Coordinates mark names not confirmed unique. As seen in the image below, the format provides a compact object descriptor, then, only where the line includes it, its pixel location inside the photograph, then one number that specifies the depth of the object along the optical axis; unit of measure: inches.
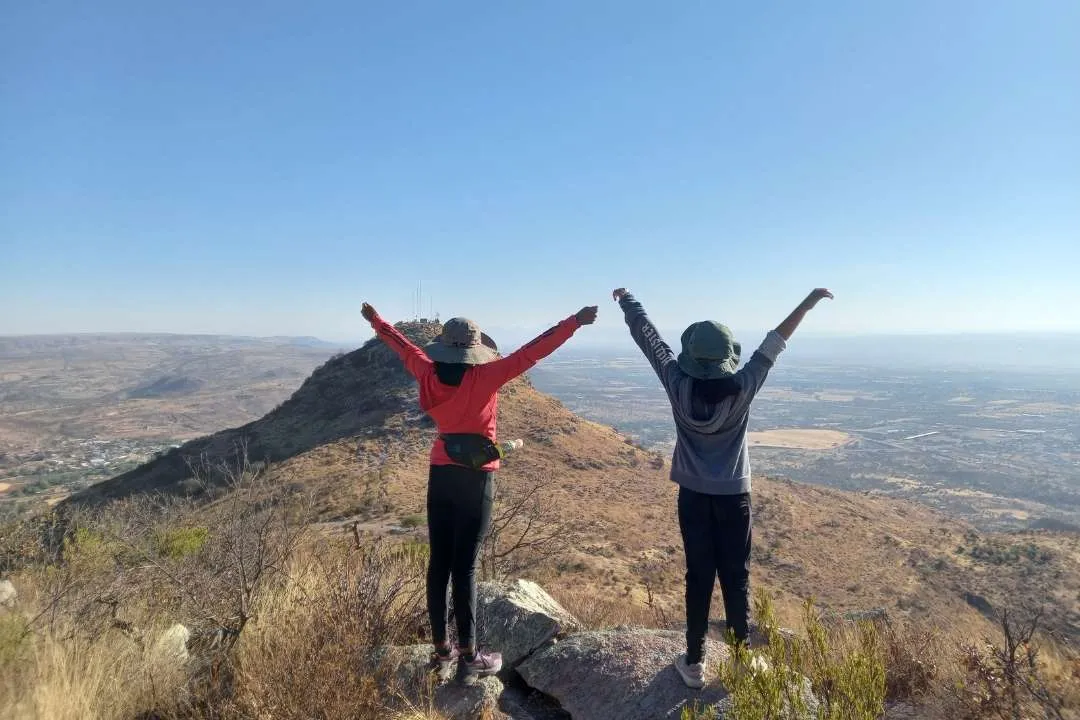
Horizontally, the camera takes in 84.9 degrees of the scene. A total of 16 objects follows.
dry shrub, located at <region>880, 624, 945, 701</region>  122.8
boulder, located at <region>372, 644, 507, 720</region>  109.4
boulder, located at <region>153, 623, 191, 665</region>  114.9
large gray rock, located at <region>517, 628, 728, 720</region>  112.3
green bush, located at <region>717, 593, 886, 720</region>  69.1
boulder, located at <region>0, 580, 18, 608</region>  139.6
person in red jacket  117.8
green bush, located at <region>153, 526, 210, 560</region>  319.0
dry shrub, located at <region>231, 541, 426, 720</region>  94.4
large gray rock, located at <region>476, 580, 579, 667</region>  143.9
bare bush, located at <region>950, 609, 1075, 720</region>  97.0
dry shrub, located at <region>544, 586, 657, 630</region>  188.2
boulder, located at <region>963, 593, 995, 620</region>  578.6
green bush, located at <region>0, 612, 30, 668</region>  107.7
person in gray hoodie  111.7
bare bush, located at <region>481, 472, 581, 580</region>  477.7
